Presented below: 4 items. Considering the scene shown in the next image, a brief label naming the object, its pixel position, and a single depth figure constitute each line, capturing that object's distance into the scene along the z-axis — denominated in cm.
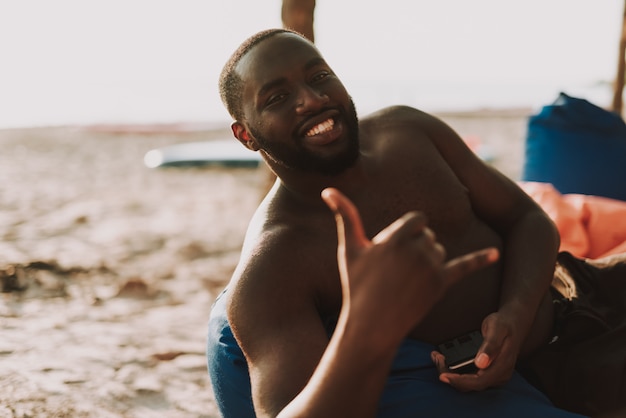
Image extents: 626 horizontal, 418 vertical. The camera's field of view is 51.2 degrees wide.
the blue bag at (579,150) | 358
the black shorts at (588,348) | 181
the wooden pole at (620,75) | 562
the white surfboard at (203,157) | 914
